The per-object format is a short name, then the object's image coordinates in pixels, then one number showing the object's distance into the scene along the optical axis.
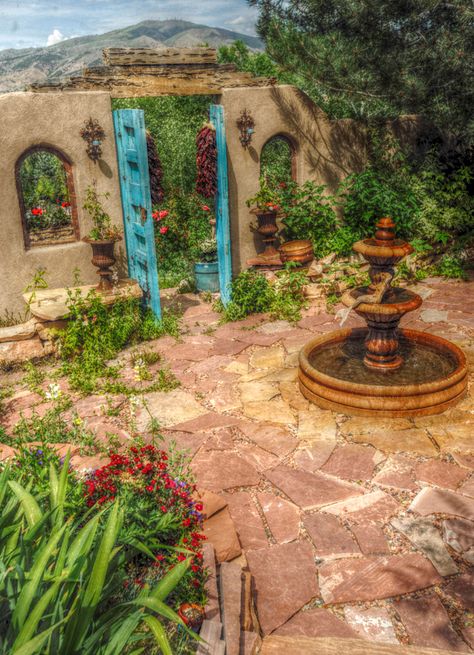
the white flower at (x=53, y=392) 4.52
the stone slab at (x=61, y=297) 6.66
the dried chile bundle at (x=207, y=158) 7.97
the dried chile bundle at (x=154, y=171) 7.82
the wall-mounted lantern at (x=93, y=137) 7.24
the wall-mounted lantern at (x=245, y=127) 8.41
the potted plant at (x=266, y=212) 8.57
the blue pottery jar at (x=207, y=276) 8.90
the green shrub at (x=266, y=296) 7.83
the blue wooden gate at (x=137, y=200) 7.03
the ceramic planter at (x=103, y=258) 7.24
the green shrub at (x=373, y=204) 9.05
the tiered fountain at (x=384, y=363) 5.11
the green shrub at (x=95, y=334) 6.40
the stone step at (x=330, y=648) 2.67
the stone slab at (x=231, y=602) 2.64
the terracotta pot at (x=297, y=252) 8.60
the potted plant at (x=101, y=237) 7.25
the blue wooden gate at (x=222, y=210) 7.68
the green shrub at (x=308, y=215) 8.91
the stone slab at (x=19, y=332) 6.52
